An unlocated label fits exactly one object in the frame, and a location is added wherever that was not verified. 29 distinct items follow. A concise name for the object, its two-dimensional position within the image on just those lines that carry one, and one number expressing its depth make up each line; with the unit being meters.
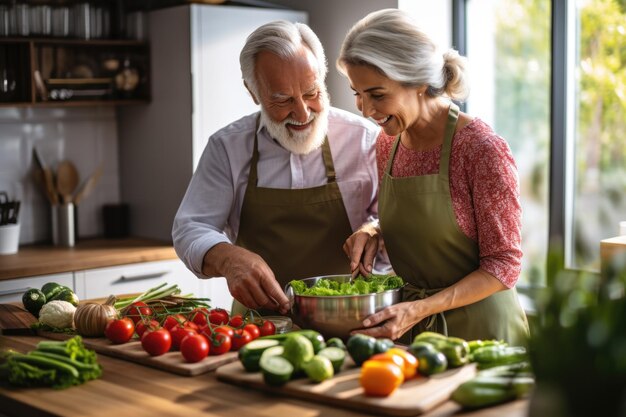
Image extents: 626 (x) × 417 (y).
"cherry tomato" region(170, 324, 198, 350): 2.27
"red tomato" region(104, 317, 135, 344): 2.35
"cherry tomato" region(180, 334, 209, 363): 2.14
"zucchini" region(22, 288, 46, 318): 2.82
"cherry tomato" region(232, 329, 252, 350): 2.26
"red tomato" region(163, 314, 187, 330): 2.38
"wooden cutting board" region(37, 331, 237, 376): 2.12
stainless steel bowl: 2.22
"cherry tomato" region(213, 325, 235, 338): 2.25
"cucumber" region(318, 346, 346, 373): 1.99
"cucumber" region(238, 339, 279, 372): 2.03
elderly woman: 2.38
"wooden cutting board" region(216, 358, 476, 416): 1.76
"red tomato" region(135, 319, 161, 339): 2.38
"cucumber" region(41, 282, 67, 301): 2.87
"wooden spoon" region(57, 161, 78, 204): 4.66
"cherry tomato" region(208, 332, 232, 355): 2.21
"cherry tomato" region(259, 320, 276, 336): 2.32
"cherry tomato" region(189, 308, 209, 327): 2.44
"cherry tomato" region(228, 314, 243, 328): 2.38
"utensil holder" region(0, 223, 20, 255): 4.23
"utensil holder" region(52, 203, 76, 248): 4.52
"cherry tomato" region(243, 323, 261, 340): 2.29
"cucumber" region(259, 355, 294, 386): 1.92
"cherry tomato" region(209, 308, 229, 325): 2.43
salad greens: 2.30
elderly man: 2.72
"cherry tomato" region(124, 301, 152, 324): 2.51
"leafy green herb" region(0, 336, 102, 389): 2.02
